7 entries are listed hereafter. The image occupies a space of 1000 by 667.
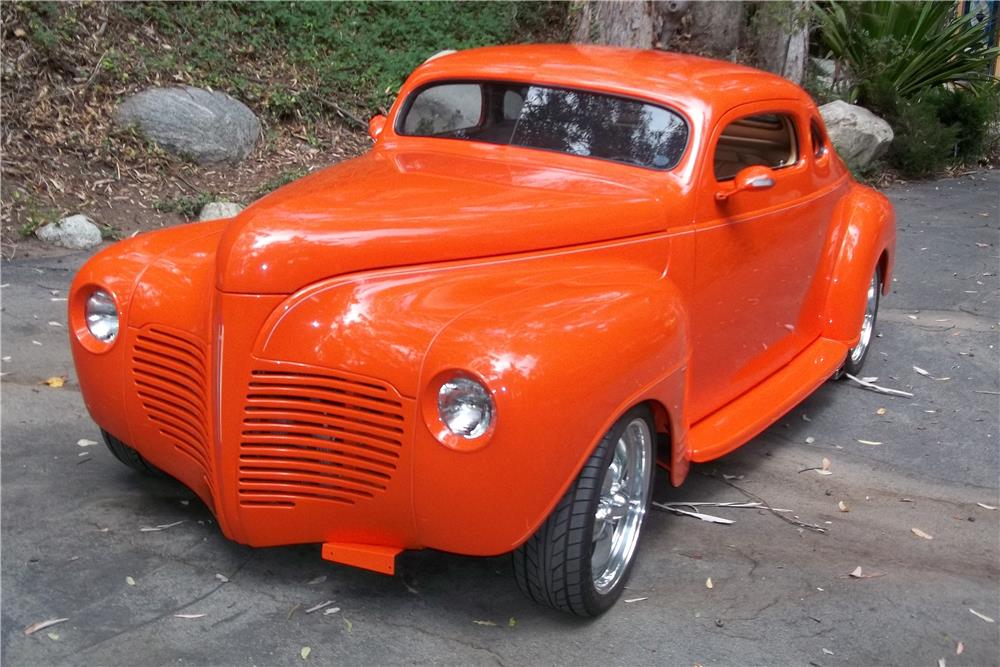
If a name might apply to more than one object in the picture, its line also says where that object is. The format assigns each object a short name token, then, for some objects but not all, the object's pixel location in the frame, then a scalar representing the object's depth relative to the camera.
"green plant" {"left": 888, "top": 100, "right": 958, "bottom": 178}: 11.19
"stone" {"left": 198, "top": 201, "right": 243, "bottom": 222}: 7.78
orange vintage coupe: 2.96
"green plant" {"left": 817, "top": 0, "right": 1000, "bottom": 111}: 11.46
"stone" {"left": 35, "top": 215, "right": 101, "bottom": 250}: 7.19
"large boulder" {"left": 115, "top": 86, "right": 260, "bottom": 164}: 8.45
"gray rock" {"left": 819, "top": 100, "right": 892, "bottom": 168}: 10.75
